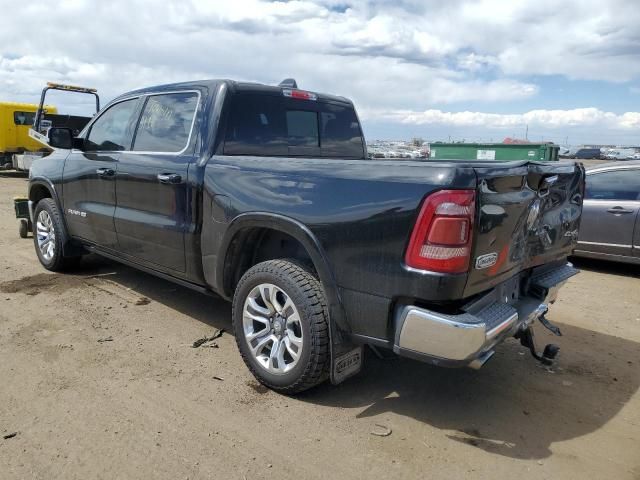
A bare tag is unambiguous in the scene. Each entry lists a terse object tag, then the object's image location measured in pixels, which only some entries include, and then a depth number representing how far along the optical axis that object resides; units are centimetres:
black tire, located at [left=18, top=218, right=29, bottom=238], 809
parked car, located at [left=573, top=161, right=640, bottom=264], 650
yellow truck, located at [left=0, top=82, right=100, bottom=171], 1864
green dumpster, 1470
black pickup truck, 264
